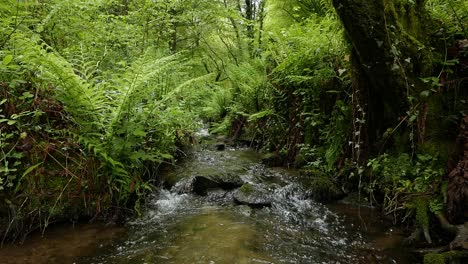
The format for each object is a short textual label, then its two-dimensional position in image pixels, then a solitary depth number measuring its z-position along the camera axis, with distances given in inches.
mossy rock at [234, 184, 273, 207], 173.3
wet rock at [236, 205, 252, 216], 162.1
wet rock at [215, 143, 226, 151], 320.6
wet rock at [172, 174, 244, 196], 198.1
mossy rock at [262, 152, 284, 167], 245.1
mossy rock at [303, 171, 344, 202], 174.9
